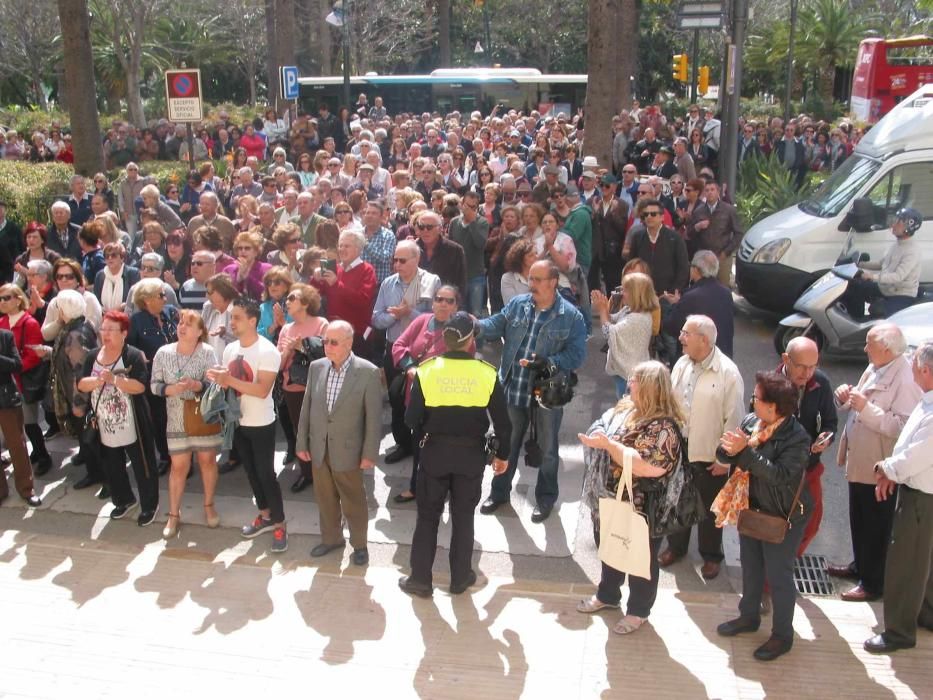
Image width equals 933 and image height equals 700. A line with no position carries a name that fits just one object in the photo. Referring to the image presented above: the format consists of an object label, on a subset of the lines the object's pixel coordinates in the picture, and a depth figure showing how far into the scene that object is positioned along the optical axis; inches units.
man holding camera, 266.2
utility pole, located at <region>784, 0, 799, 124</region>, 977.5
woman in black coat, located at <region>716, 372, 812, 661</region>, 199.3
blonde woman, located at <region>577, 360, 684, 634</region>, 202.8
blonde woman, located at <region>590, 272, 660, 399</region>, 279.0
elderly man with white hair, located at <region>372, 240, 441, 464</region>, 315.6
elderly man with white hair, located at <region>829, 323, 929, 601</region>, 223.0
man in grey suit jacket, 243.0
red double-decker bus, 1018.1
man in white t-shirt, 260.7
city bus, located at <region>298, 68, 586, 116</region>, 1214.3
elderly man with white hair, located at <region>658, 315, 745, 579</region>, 232.8
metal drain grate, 238.7
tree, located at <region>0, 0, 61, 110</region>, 1365.7
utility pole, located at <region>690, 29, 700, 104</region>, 1207.2
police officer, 226.7
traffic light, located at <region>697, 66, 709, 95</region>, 1333.7
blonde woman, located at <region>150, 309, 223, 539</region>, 269.0
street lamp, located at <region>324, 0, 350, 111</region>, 870.4
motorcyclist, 384.5
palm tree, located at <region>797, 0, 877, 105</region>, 1549.0
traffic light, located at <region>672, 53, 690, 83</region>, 1246.3
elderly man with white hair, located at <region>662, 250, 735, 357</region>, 294.2
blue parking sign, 848.9
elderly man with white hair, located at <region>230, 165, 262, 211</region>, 522.6
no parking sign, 490.3
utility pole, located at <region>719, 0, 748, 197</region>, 545.0
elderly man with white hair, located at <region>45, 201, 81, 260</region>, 415.8
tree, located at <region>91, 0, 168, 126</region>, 1147.9
